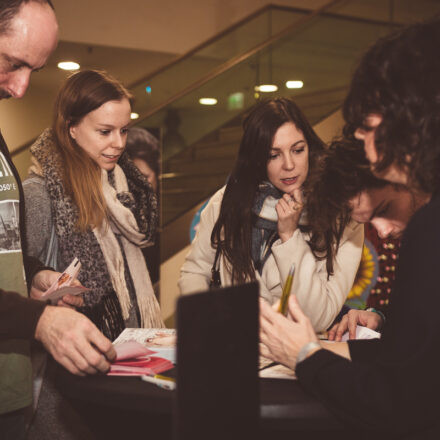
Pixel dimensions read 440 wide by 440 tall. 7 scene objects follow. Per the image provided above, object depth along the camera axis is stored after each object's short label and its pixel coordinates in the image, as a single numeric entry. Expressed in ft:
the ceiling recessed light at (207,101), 19.04
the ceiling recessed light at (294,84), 20.74
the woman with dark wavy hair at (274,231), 7.29
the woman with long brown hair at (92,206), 8.22
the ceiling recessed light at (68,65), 23.93
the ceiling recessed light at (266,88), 19.60
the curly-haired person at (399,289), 3.55
